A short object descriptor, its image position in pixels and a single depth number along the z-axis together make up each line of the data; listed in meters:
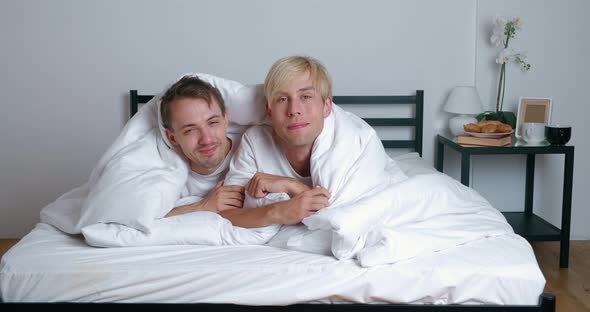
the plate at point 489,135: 2.86
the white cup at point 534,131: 2.91
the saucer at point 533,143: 2.90
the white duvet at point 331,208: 1.70
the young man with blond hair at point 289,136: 1.88
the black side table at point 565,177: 2.84
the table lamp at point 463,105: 3.08
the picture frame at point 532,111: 3.07
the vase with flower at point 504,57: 3.10
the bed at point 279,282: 1.62
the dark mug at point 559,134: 2.85
